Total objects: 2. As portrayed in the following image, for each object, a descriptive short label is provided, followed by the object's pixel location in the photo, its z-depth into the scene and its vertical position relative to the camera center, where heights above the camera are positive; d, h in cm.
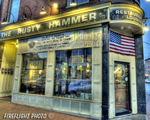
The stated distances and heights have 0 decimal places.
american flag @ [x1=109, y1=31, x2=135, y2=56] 614 +166
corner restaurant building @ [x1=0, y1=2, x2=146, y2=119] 568 +55
